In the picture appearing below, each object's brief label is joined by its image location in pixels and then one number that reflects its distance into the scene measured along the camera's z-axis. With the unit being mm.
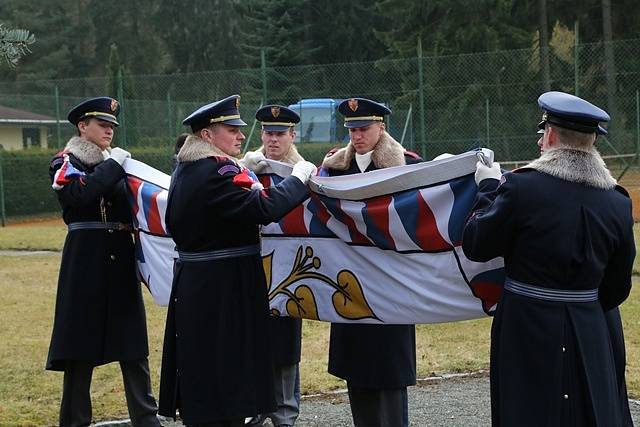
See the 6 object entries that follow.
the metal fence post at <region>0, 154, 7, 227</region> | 21781
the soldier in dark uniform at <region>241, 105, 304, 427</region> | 5719
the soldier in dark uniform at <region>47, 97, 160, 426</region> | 5438
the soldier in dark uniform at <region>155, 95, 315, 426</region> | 4438
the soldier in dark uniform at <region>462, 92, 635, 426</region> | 3635
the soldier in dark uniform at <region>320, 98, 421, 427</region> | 4840
